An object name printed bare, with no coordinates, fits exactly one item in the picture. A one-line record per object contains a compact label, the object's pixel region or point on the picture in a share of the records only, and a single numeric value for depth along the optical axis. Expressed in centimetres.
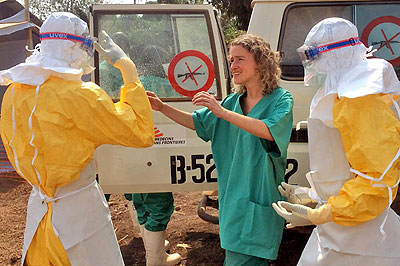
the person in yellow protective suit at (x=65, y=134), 220
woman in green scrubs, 255
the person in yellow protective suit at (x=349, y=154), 192
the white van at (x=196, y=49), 357
